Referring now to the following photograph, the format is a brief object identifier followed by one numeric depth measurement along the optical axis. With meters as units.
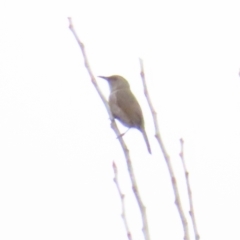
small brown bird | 15.04
